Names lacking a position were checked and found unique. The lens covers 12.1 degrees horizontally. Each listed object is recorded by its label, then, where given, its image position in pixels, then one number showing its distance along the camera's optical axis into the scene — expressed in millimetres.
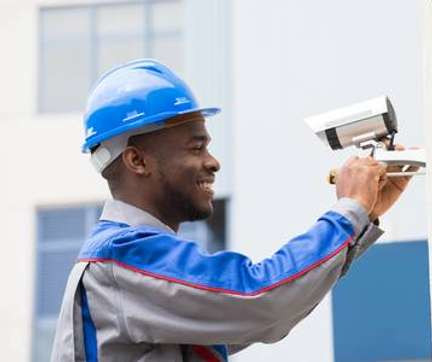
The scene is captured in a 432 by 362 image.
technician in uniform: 4751
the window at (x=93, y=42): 22296
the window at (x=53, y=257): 21683
